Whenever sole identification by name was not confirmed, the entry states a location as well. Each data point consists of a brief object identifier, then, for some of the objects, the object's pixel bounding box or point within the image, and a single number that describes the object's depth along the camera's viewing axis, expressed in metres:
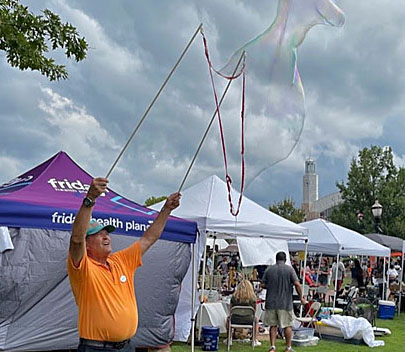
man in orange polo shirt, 3.54
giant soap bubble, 6.75
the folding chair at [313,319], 11.22
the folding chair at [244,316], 10.02
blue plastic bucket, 9.74
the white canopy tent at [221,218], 10.62
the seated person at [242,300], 10.10
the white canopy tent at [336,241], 16.06
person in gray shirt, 9.35
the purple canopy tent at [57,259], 7.62
